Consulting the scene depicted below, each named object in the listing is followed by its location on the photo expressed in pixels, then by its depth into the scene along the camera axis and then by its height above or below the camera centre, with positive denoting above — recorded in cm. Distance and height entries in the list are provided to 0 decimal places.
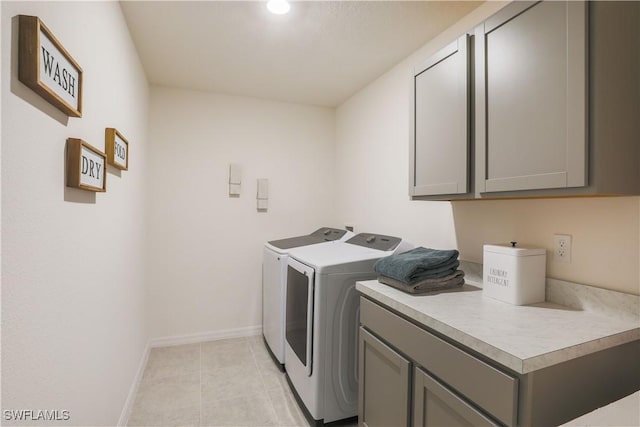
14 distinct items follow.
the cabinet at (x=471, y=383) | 92 -53
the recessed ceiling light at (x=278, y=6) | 176 +112
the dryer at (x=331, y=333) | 192 -69
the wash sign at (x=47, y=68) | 81 +40
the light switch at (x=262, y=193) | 329 +21
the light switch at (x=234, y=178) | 319 +35
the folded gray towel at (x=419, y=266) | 153 -24
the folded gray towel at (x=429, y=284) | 153 -32
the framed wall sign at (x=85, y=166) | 113 +17
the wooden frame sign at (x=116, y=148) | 159 +33
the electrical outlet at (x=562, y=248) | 141 -13
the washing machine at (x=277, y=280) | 254 -53
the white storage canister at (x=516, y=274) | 138 -24
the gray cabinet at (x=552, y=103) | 103 +40
